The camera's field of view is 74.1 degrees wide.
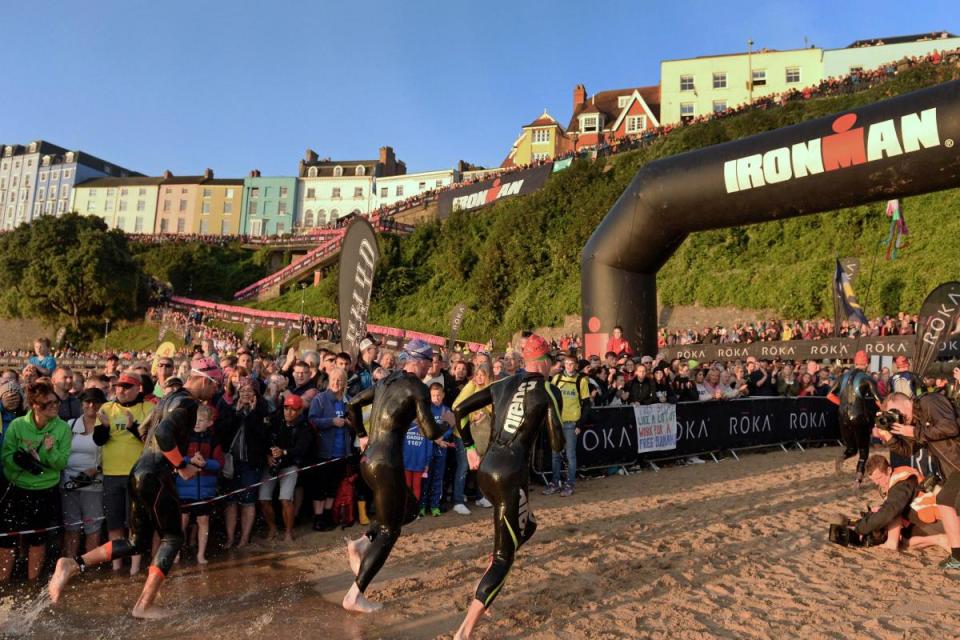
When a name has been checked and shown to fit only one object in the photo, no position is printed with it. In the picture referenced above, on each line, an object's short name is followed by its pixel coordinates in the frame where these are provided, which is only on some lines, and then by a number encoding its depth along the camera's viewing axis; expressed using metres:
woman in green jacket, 5.34
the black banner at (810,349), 17.09
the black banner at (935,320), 13.49
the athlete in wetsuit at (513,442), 4.37
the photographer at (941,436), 5.72
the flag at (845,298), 18.14
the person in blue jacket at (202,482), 6.12
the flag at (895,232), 20.19
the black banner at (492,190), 37.25
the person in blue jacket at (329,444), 7.16
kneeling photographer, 6.21
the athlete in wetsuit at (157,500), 4.48
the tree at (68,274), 42.19
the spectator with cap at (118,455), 5.77
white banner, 11.16
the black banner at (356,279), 9.05
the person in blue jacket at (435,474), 7.91
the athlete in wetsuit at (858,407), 9.62
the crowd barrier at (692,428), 10.54
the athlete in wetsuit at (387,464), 4.67
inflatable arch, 8.76
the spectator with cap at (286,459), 6.79
